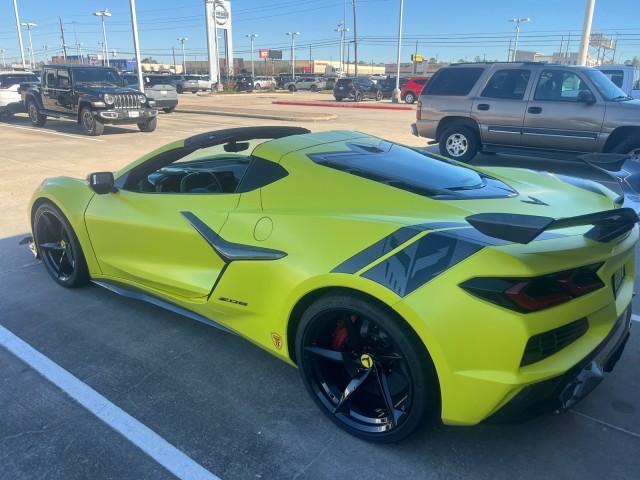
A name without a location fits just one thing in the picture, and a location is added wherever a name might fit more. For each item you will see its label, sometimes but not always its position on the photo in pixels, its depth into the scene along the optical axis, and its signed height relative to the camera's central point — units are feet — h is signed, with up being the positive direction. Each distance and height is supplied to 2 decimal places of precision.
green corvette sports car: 6.44 -2.64
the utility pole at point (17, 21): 132.98 +14.40
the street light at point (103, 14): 146.29 +17.98
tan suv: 27.02 -1.62
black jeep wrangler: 45.42 -1.66
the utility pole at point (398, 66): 104.73 +2.69
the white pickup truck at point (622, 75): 48.60 +0.53
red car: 99.09 -1.64
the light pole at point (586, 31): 49.36 +4.64
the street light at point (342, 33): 239.71 +21.35
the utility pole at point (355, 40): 184.85 +13.82
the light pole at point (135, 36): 68.48 +5.74
